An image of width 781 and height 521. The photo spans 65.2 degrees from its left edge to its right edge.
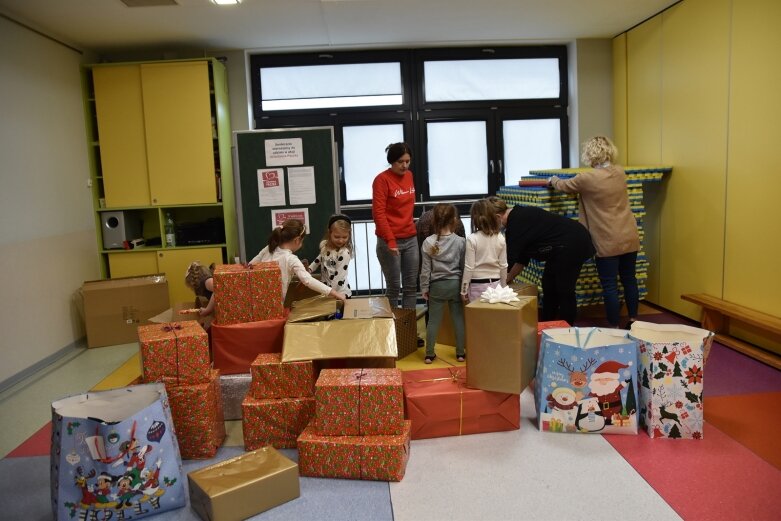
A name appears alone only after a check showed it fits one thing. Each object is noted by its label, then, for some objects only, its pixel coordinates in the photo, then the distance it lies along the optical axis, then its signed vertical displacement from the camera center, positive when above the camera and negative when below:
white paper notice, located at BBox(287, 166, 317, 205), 5.02 +0.13
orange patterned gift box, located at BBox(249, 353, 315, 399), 2.89 -0.84
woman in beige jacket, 4.38 -0.22
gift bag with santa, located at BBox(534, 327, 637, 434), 2.87 -0.94
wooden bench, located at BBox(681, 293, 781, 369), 3.78 -0.92
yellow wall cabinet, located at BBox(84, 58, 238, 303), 5.34 +0.43
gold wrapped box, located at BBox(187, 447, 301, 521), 2.28 -1.08
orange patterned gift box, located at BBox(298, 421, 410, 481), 2.56 -1.09
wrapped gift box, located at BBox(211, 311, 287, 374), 3.31 -0.76
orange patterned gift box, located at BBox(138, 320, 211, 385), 2.76 -0.69
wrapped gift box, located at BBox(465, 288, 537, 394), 2.91 -0.73
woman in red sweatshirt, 4.41 -0.21
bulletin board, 5.00 +0.16
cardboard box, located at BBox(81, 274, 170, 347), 4.91 -0.80
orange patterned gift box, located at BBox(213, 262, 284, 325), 3.27 -0.49
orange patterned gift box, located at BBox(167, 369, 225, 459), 2.75 -0.97
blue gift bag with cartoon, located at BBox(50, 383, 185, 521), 2.25 -0.96
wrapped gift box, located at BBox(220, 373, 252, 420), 3.28 -1.02
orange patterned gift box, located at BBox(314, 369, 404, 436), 2.61 -0.90
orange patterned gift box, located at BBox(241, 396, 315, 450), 2.86 -1.03
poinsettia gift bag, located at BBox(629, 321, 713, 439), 2.79 -0.92
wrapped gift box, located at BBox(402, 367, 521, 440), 2.94 -1.05
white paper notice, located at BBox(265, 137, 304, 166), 4.99 +0.40
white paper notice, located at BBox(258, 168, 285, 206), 5.02 +0.12
